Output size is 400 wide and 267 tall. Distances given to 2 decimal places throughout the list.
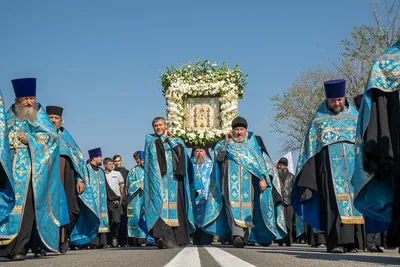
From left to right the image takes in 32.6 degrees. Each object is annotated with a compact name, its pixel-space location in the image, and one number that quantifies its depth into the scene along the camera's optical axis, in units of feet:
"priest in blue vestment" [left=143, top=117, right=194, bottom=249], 42.68
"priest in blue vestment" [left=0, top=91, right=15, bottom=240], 28.60
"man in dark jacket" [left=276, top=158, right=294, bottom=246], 63.57
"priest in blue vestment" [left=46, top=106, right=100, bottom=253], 38.96
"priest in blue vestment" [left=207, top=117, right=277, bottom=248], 46.50
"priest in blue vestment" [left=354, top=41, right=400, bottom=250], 25.18
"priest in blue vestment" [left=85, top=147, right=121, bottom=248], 57.00
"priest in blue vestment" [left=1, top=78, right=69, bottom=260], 32.42
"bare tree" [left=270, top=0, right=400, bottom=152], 102.84
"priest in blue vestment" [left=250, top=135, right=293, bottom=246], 54.70
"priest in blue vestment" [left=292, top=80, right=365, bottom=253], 34.01
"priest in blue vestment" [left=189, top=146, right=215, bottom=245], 53.42
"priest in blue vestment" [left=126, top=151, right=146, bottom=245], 60.54
